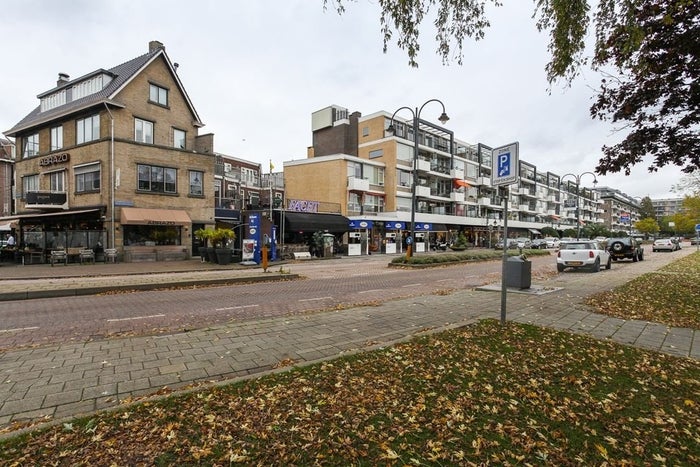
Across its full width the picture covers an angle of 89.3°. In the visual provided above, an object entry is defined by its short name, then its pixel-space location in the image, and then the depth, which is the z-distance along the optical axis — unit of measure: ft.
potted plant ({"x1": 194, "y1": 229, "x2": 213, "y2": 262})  69.90
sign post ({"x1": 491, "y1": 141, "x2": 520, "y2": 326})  20.99
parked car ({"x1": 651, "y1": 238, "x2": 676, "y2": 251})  134.79
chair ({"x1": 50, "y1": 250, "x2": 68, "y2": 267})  64.53
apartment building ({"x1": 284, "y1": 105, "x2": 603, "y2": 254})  124.26
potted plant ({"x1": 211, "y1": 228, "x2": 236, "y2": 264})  69.77
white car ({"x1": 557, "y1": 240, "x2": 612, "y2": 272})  57.41
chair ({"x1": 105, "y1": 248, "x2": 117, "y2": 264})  70.85
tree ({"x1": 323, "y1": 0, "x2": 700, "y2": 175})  17.90
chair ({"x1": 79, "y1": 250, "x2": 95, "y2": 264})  66.90
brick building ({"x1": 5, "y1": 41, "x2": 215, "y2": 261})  76.48
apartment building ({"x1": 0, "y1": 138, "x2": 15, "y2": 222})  131.95
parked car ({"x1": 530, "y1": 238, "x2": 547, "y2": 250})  153.32
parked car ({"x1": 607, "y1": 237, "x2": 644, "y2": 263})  80.79
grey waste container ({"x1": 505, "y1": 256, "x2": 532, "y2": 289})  35.50
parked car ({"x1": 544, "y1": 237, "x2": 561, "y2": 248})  171.30
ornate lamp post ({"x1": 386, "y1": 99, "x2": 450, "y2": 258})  71.16
